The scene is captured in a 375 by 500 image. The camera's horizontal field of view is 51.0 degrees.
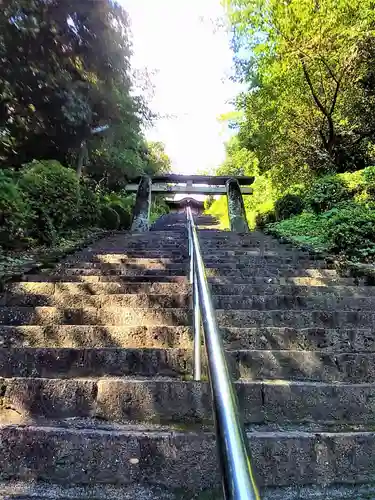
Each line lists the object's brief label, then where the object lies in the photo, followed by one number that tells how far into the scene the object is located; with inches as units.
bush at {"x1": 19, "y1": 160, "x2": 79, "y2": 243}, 245.6
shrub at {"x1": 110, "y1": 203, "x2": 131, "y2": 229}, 452.1
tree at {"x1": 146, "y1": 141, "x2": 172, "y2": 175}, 778.2
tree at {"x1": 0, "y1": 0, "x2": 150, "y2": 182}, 278.1
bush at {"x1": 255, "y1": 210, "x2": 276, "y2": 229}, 473.9
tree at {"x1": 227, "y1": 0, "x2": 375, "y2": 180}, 367.9
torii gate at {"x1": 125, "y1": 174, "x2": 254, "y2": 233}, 406.3
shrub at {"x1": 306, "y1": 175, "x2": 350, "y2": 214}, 357.7
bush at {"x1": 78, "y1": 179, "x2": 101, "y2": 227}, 324.5
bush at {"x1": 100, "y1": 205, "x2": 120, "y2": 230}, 389.4
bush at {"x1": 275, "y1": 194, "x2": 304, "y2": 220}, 405.1
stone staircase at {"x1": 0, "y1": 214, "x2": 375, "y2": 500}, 61.2
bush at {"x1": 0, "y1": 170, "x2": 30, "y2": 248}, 205.2
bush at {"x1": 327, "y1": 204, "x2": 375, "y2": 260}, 220.1
